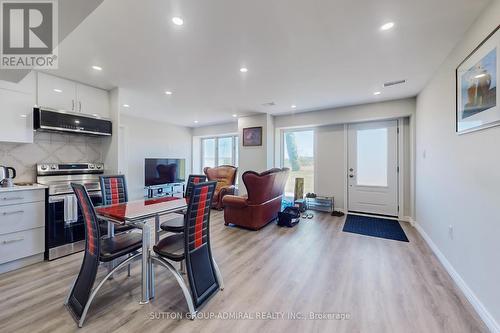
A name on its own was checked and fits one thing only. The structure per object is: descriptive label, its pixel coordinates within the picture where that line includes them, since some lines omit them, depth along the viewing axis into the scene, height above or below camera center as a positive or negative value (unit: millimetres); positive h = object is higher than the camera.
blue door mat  3531 -1173
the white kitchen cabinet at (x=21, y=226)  2355 -722
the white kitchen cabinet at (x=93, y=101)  3334 +1099
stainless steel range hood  2816 +644
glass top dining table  1750 -435
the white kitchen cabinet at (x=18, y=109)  2586 +733
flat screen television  5848 -152
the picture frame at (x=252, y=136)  5488 +788
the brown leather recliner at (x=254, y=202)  3674 -684
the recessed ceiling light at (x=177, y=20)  1844 +1313
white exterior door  4531 -53
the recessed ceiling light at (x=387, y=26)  1927 +1319
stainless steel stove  2682 -581
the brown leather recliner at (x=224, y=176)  5680 -310
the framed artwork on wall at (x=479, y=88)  1564 +671
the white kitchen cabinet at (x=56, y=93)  2920 +1081
